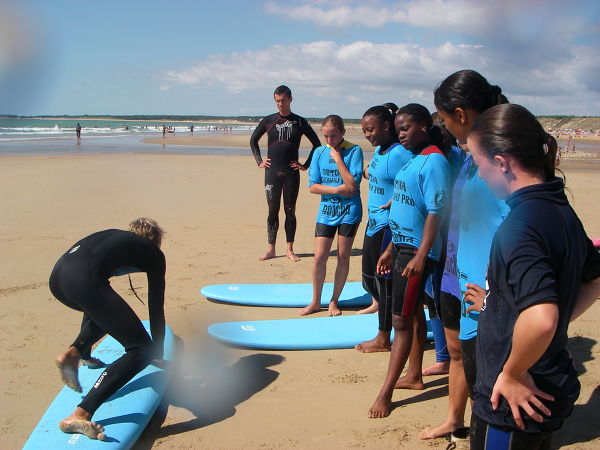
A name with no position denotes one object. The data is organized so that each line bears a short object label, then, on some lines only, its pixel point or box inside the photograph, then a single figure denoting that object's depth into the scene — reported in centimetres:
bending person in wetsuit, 250
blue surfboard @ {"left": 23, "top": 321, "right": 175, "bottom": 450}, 242
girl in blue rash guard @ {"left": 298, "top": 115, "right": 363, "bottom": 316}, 423
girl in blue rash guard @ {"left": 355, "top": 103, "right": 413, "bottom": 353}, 346
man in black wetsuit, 609
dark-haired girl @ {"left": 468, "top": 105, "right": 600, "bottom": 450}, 128
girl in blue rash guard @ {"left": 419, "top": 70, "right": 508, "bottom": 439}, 189
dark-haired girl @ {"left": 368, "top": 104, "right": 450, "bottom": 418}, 253
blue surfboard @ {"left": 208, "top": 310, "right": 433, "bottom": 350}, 370
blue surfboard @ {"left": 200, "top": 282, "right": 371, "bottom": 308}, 467
